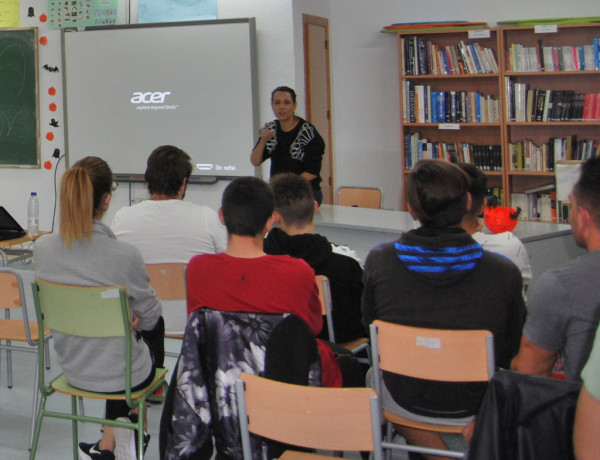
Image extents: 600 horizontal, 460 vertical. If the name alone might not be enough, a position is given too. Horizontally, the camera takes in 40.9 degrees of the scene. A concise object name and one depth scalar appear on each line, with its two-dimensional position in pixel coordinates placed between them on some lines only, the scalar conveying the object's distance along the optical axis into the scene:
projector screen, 6.28
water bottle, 5.14
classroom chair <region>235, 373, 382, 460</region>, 1.76
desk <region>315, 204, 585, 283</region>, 4.15
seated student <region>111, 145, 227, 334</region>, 3.30
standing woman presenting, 5.30
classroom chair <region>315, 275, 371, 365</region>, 2.78
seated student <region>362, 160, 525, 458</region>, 2.28
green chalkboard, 6.99
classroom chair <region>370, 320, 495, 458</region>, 2.17
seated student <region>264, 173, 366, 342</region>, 2.91
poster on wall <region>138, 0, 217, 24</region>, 6.42
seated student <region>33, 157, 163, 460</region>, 2.63
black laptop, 4.96
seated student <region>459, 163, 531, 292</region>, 2.92
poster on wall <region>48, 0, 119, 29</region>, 6.74
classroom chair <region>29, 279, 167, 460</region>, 2.56
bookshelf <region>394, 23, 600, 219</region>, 6.15
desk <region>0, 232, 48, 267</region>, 4.86
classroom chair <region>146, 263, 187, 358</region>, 3.23
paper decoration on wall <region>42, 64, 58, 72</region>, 6.93
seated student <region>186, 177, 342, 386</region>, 2.20
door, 6.52
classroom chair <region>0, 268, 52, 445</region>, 3.25
